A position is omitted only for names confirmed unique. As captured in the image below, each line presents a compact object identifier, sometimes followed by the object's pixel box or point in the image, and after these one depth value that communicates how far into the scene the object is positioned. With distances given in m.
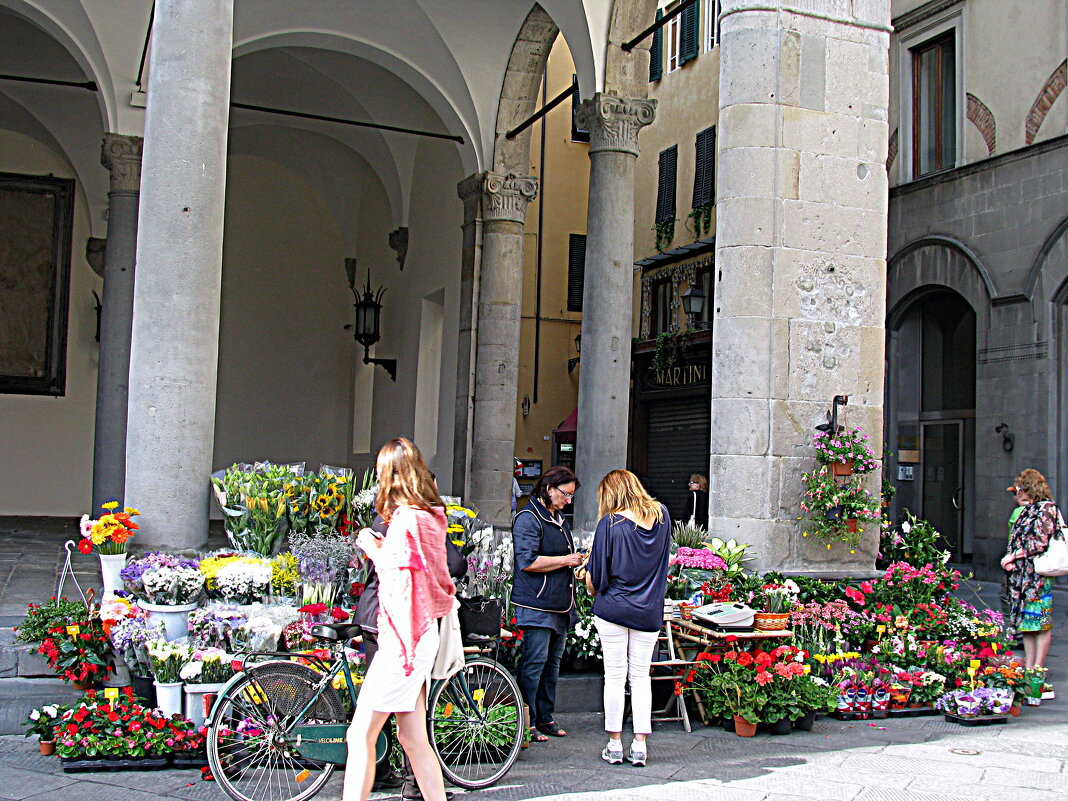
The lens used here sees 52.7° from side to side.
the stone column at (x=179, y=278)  6.44
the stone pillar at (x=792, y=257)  7.17
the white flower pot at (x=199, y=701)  5.10
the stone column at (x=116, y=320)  11.95
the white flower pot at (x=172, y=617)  5.39
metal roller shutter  17.28
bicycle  4.48
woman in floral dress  7.41
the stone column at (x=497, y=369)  13.59
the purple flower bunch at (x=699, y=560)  6.68
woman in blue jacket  5.59
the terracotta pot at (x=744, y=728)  5.89
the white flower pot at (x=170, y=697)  5.14
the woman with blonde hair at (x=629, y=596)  5.30
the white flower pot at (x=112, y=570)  5.73
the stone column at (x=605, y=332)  10.77
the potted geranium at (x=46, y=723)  5.07
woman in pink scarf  3.95
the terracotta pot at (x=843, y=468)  7.08
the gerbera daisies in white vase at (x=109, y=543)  5.73
